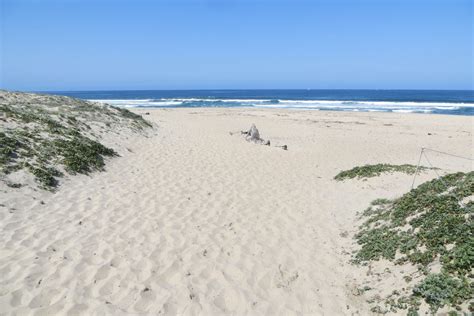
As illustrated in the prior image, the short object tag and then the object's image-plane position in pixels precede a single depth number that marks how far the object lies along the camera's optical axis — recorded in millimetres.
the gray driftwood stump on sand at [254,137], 19622
